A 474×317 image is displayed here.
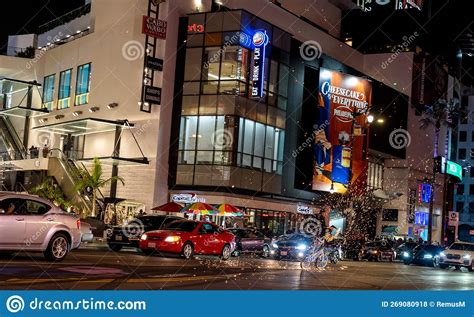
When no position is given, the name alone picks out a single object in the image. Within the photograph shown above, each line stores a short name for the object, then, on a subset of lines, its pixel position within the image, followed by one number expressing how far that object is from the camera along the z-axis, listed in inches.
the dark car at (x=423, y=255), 1525.6
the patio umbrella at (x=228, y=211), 1494.8
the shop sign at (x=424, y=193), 2508.5
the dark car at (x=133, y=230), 1047.0
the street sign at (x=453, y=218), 2316.7
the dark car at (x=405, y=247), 1574.8
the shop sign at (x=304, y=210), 1848.1
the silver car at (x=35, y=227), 633.6
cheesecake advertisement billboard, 1957.4
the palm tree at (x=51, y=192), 1545.3
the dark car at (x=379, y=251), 1596.9
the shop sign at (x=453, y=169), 2561.5
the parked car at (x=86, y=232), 893.3
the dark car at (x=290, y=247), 1203.7
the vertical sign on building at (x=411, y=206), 2429.9
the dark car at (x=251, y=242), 1283.2
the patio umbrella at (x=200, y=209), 1455.5
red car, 965.8
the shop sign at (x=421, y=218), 2506.2
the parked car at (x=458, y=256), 1354.6
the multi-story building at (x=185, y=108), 1601.9
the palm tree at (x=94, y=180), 1537.9
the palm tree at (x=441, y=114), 2256.4
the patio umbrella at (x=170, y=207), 1476.4
